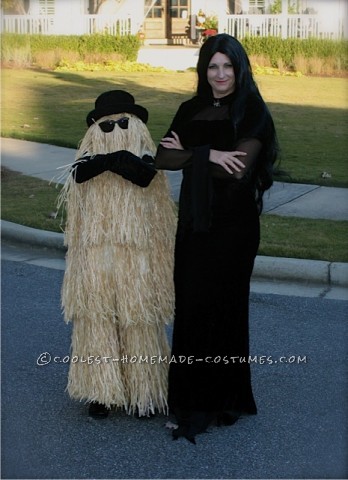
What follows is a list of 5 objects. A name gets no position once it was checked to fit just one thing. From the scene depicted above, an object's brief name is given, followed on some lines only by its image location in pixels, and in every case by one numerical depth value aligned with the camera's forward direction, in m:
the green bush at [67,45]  25.20
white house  26.97
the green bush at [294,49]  24.55
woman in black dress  4.12
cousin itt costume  4.33
